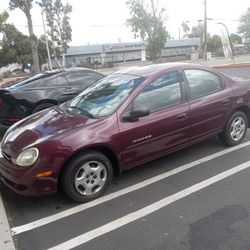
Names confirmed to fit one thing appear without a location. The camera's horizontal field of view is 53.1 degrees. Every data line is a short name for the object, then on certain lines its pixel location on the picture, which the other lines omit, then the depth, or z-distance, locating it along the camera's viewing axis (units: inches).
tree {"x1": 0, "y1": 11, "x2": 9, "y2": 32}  970.9
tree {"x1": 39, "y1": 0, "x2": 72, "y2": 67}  1441.2
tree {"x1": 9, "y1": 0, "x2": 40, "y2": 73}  696.1
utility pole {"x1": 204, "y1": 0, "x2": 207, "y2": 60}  1309.2
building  1742.3
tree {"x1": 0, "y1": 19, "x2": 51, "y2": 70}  1329.5
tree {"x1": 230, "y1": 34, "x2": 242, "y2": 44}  2322.2
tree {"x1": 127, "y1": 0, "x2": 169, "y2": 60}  1242.3
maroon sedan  108.6
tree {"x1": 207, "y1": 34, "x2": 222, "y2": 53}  1980.3
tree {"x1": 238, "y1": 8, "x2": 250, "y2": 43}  2029.3
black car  196.8
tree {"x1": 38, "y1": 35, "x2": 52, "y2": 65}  1411.6
